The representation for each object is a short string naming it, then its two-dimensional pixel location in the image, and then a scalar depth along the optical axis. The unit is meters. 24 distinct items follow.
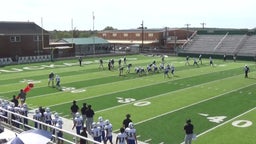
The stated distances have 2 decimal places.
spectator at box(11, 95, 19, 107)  15.29
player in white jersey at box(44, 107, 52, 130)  12.75
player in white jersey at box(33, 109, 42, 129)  12.73
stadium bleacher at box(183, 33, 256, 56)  47.44
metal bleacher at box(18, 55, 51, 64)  40.31
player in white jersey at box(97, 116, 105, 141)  11.36
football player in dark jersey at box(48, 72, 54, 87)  23.47
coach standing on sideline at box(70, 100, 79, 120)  14.37
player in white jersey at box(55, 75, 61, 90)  23.09
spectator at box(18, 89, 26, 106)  17.03
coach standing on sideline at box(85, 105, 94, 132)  13.48
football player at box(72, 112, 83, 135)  12.34
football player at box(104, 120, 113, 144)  11.34
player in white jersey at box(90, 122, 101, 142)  11.09
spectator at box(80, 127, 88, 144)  10.50
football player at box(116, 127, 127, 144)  10.55
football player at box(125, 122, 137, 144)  10.70
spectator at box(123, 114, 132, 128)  11.57
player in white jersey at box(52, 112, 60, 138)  11.97
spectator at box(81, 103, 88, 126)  13.86
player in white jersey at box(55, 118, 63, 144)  11.62
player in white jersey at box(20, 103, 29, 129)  13.53
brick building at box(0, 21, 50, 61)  41.78
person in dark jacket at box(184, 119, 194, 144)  11.24
